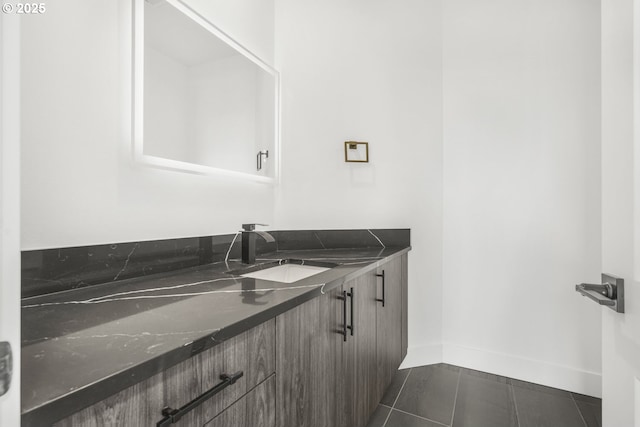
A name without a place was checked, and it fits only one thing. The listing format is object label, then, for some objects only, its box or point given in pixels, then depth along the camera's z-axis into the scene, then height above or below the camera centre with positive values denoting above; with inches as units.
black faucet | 59.0 -5.6
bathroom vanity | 18.7 -10.0
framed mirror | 47.4 +21.2
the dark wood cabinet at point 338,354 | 35.8 -20.5
